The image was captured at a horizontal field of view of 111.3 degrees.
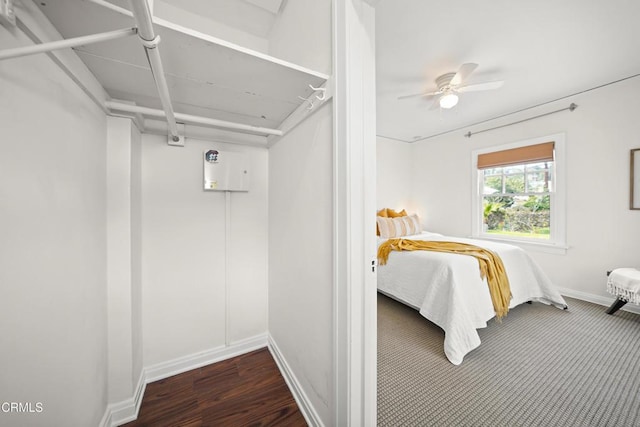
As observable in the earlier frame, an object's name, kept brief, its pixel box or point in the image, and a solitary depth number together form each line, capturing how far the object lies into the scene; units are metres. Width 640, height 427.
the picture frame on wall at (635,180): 2.36
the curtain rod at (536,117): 2.76
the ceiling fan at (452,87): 2.17
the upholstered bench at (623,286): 2.03
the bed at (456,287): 1.76
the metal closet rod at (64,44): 0.52
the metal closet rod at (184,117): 1.09
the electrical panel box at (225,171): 1.60
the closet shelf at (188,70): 0.75
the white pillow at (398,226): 3.34
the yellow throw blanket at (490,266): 2.02
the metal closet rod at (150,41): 0.56
